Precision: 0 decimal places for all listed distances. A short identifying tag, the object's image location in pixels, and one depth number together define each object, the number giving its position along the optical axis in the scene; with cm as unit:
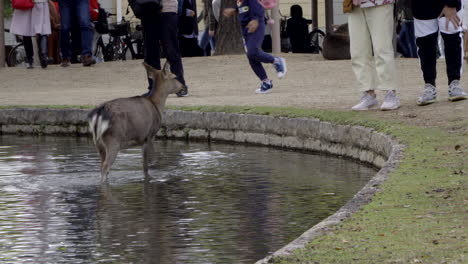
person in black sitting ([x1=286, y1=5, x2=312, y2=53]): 2978
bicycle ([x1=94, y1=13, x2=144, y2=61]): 3009
